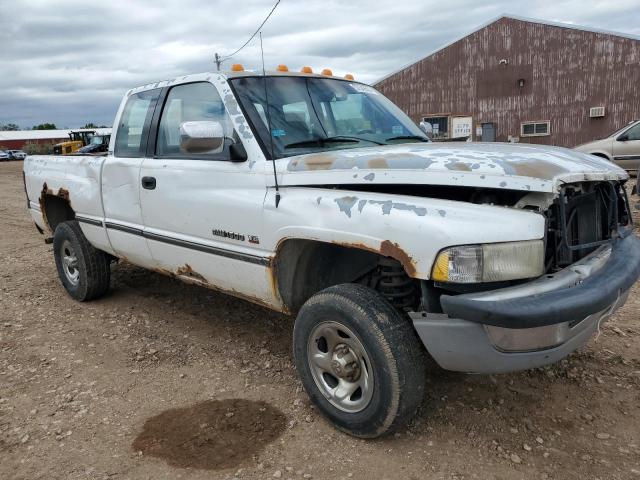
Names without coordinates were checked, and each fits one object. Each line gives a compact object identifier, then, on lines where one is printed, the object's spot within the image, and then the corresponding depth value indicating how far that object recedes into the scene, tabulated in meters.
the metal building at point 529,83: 22.16
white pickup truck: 2.36
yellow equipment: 30.02
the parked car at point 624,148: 12.51
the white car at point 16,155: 55.11
